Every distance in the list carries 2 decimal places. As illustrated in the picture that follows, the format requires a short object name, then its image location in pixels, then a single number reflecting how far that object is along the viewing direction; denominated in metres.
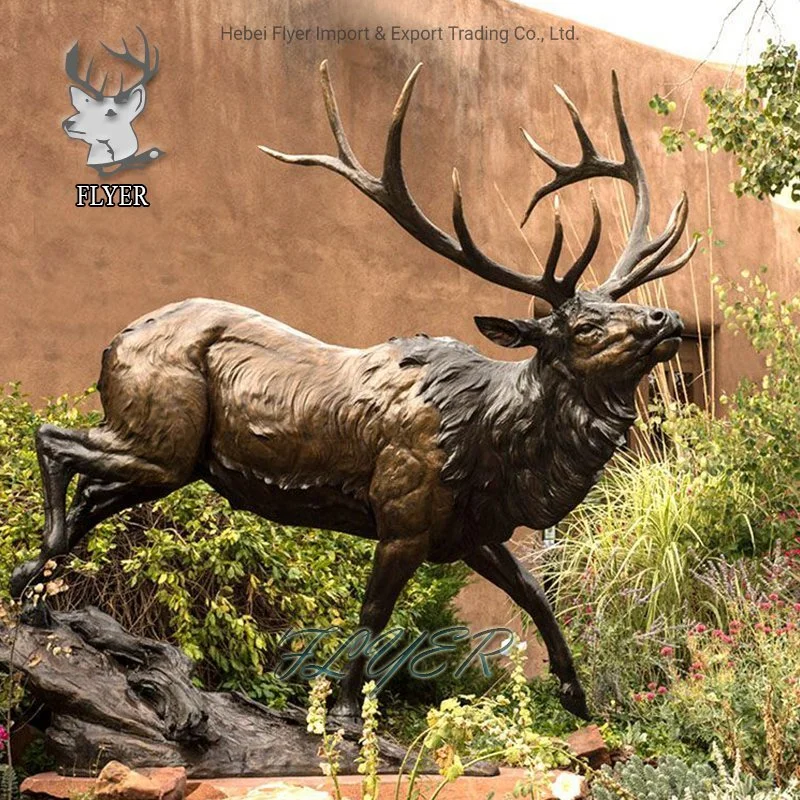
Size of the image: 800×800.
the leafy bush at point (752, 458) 6.80
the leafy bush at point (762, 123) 6.77
